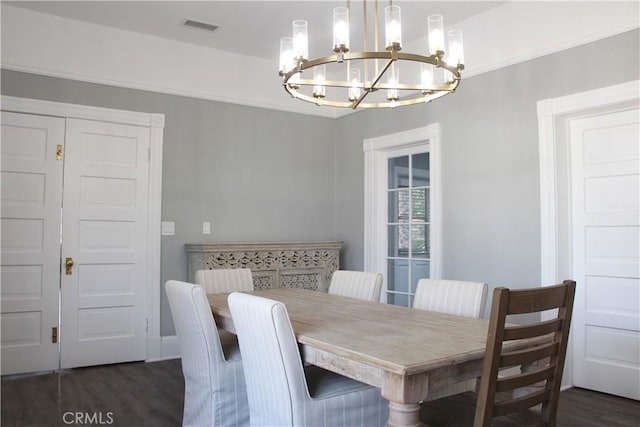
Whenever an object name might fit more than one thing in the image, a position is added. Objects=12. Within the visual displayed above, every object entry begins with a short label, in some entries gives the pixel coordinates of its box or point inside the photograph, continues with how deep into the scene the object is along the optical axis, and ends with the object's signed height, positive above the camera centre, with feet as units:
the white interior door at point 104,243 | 13.80 -0.18
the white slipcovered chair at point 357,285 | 11.26 -1.08
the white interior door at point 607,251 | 10.98 -0.29
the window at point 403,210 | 14.82 +0.84
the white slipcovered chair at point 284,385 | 6.43 -2.01
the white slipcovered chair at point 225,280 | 11.87 -1.02
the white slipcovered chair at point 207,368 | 8.20 -2.15
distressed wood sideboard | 14.99 -0.73
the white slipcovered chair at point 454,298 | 9.23 -1.14
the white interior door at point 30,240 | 13.05 -0.10
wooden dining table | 5.60 -1.35
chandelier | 7.29 +2.75
